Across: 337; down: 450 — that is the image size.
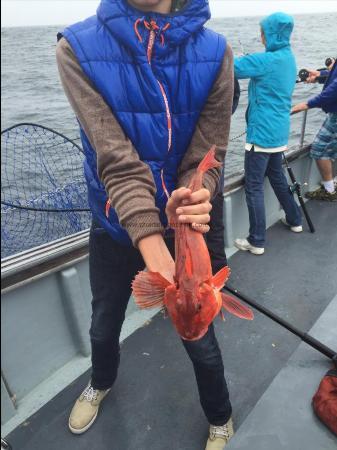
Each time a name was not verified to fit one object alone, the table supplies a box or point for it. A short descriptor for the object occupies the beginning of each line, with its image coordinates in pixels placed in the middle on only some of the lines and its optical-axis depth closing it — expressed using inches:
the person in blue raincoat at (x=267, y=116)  151.2
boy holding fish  63.6
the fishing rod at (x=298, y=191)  187.5
